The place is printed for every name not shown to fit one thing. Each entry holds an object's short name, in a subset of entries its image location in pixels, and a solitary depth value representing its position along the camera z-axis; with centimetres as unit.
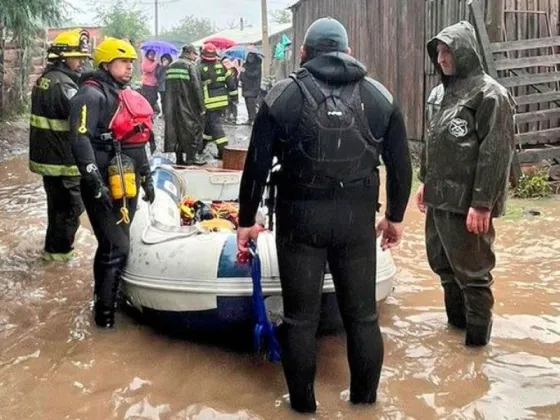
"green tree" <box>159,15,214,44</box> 5528
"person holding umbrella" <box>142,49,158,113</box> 1587
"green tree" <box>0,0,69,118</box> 1077
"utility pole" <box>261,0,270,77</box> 2375
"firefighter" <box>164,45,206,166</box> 951
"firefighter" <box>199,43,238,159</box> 1000
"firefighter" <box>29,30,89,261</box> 539
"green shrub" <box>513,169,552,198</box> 792
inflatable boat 395
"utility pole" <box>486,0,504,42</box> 829
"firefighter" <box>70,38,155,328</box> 430
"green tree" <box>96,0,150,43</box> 2969
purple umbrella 1631
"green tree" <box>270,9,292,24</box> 4744
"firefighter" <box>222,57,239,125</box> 1294
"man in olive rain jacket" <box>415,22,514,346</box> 369
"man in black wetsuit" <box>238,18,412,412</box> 313
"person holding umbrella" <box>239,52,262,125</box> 1559
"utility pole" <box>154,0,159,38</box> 4647
